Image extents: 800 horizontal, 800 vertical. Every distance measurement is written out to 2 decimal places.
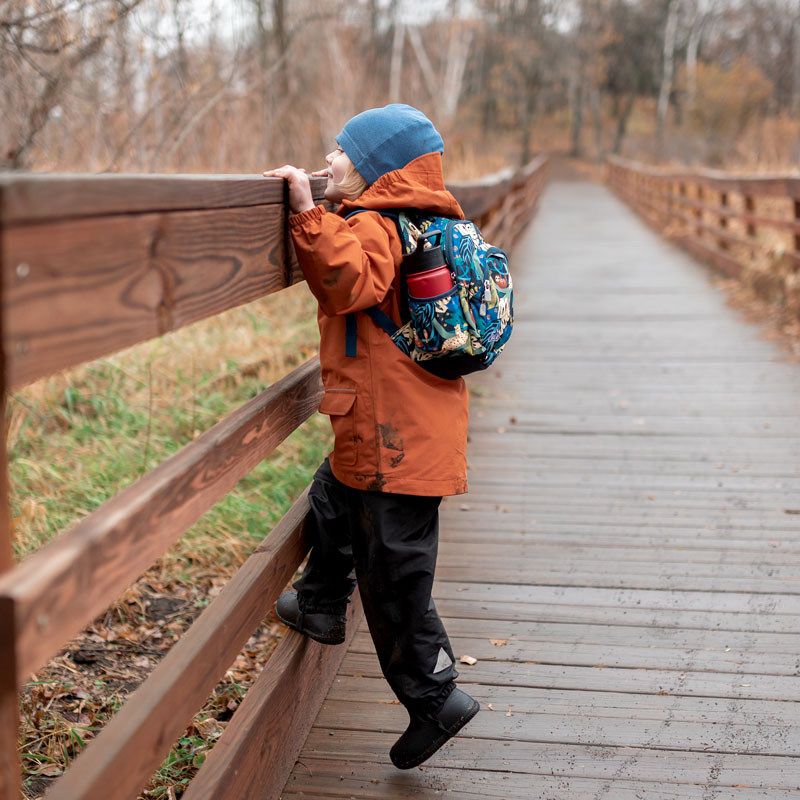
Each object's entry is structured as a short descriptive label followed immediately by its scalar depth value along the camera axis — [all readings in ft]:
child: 6.86
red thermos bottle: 7.00
